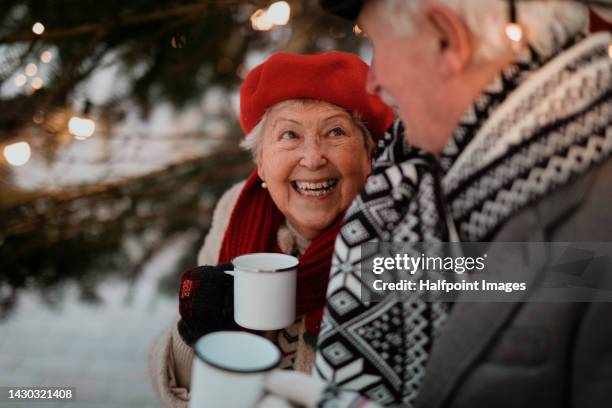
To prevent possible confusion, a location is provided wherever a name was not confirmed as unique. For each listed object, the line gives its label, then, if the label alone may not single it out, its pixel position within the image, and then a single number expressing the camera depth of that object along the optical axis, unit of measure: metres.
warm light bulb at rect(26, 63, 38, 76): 1.60
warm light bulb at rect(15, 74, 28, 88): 1.58
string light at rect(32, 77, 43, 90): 1.60
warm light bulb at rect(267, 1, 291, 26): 1.62
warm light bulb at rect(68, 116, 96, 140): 1.68
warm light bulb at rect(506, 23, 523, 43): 0.69
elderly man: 0.66
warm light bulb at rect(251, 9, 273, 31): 1.70
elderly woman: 1.13
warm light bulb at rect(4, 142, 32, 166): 1.65
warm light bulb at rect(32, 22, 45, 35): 1.47
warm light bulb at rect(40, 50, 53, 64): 1.59
